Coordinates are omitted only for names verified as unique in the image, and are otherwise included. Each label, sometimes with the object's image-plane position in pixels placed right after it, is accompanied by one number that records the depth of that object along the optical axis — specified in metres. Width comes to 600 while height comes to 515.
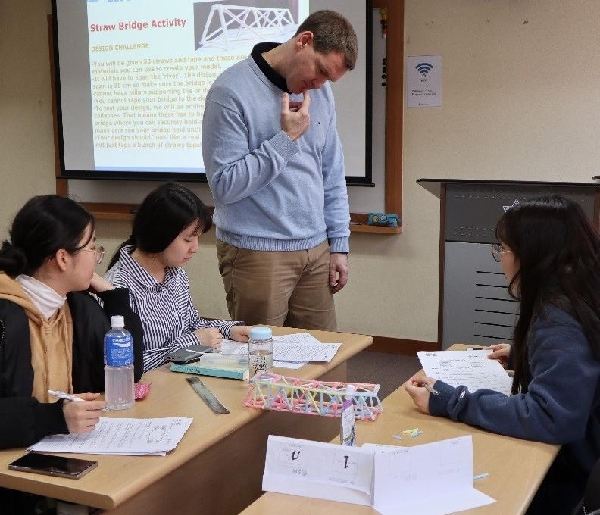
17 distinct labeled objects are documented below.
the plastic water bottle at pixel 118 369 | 1.70
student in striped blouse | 2.16
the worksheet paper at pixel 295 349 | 2.02
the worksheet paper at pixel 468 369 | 1.81
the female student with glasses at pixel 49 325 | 1.51
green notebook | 1.90
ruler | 1.70
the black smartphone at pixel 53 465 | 1.36
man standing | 2.37
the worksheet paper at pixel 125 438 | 1.46
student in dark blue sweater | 1.50
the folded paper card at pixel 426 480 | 1.26
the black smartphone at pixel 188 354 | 2.02
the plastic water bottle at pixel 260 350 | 1.90
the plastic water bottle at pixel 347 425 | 1.44
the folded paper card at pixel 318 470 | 1.29
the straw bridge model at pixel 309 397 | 1.62
